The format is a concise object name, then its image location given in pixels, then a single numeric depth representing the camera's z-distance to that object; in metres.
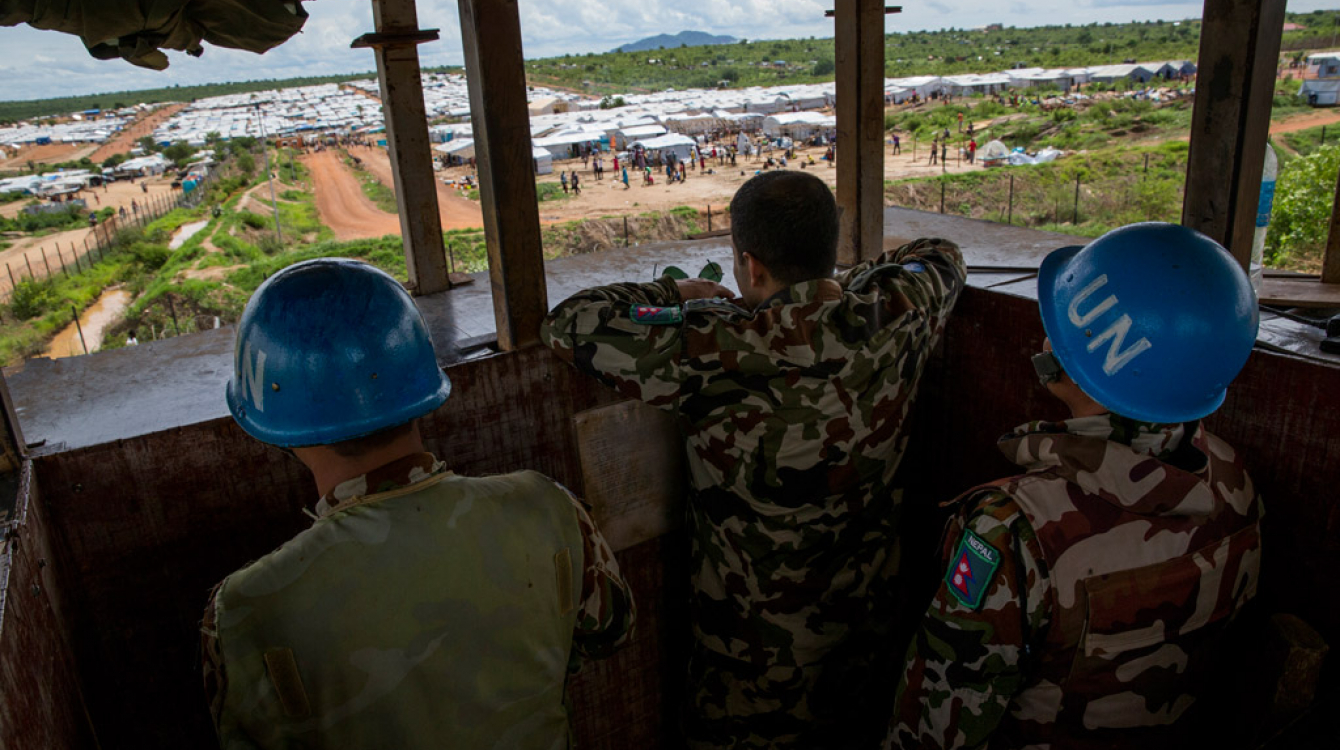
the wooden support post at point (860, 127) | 3.08
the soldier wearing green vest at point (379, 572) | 1.36
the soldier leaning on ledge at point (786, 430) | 2.21
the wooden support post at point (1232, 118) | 2.07
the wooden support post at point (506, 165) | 2.22
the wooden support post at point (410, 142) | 3.48
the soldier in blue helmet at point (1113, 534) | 1.62
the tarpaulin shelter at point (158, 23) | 2.12
